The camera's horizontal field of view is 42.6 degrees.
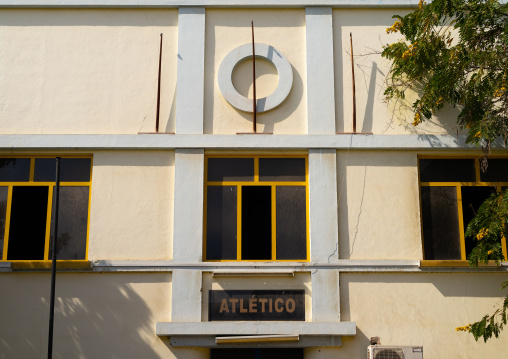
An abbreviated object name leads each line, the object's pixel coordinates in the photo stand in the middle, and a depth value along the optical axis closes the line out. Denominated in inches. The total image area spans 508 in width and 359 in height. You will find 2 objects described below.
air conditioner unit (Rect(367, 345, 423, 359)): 452.8
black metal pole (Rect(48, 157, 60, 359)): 401.1
